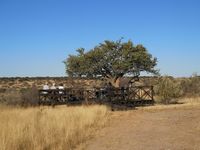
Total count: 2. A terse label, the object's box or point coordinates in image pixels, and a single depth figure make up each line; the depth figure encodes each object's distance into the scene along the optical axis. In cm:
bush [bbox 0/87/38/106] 3155
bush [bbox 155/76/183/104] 3703
